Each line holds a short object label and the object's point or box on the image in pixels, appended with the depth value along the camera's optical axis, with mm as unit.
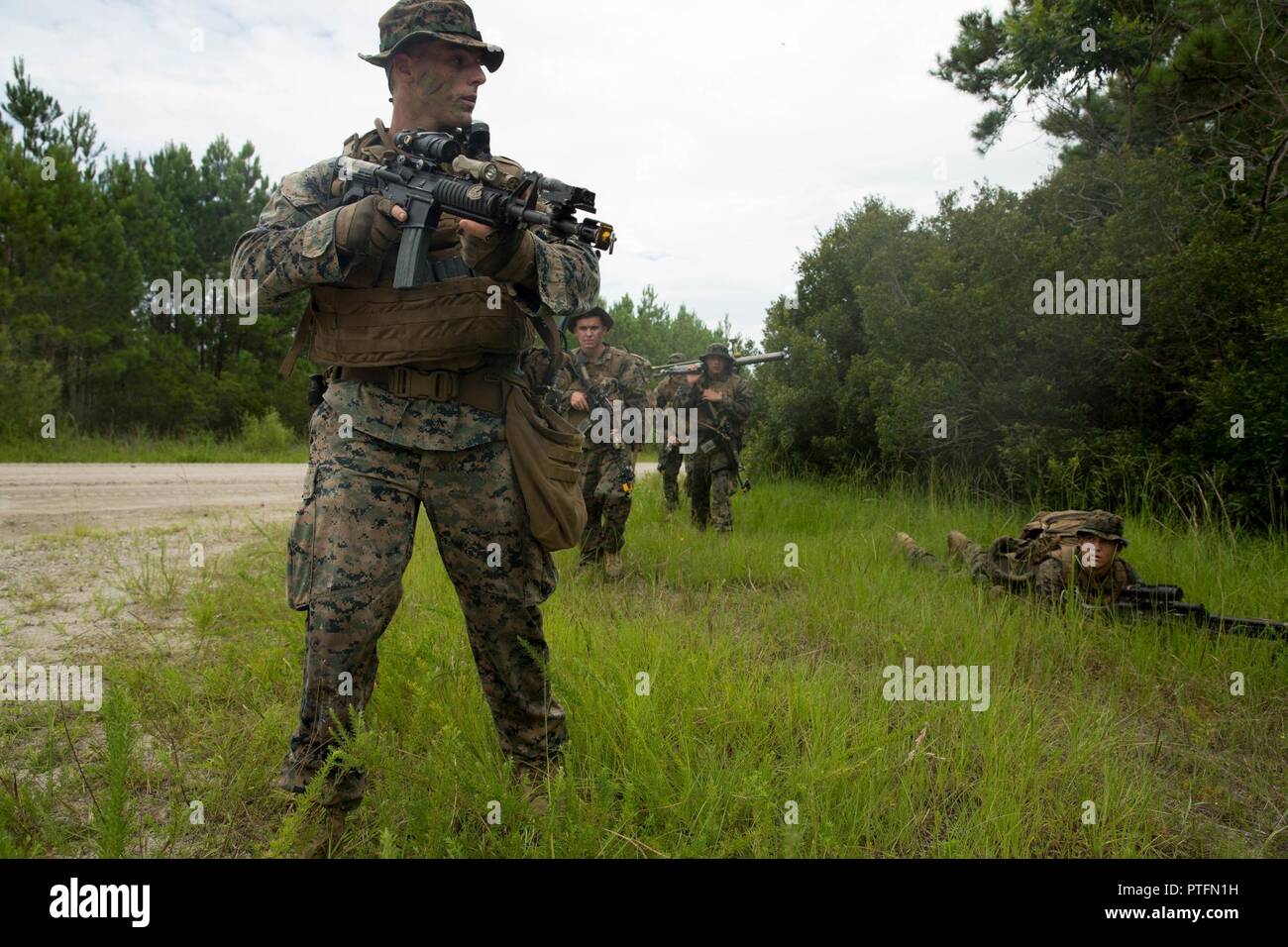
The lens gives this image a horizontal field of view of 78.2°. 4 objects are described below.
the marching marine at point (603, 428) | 6316
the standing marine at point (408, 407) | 2180
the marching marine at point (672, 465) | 9135
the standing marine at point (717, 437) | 8086
